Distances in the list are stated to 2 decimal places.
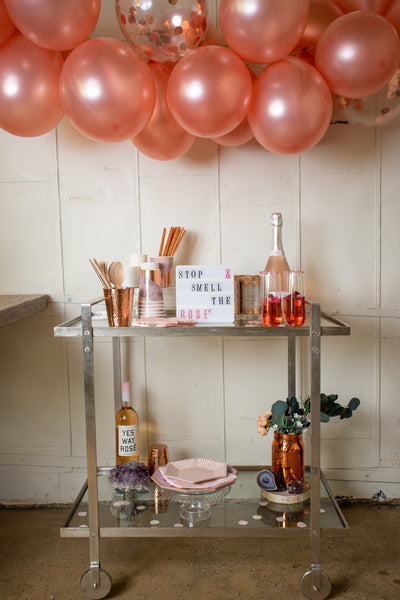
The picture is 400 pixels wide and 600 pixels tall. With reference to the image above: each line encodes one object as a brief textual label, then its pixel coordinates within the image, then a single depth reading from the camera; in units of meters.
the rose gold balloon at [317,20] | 1.57
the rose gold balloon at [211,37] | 1.60
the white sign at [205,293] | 1.49
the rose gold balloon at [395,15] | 1.48
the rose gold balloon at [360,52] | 1.38
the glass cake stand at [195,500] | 1.55
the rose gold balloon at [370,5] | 1.53
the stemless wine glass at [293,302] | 1.47
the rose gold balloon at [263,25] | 1.36
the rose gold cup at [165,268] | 1.73
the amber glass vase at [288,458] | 1.64
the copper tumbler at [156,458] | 1.78
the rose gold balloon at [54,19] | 1.36
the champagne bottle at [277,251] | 1.67
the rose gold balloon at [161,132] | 1.58
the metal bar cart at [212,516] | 1.41
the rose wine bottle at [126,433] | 1.75
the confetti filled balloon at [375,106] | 1.55
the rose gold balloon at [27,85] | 1.46
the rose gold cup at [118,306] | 1.44
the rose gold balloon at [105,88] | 1.39
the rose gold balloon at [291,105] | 1.42
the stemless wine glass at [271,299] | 1.46
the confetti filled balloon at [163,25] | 1.41
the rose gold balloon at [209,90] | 1.40
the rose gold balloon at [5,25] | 1.44
